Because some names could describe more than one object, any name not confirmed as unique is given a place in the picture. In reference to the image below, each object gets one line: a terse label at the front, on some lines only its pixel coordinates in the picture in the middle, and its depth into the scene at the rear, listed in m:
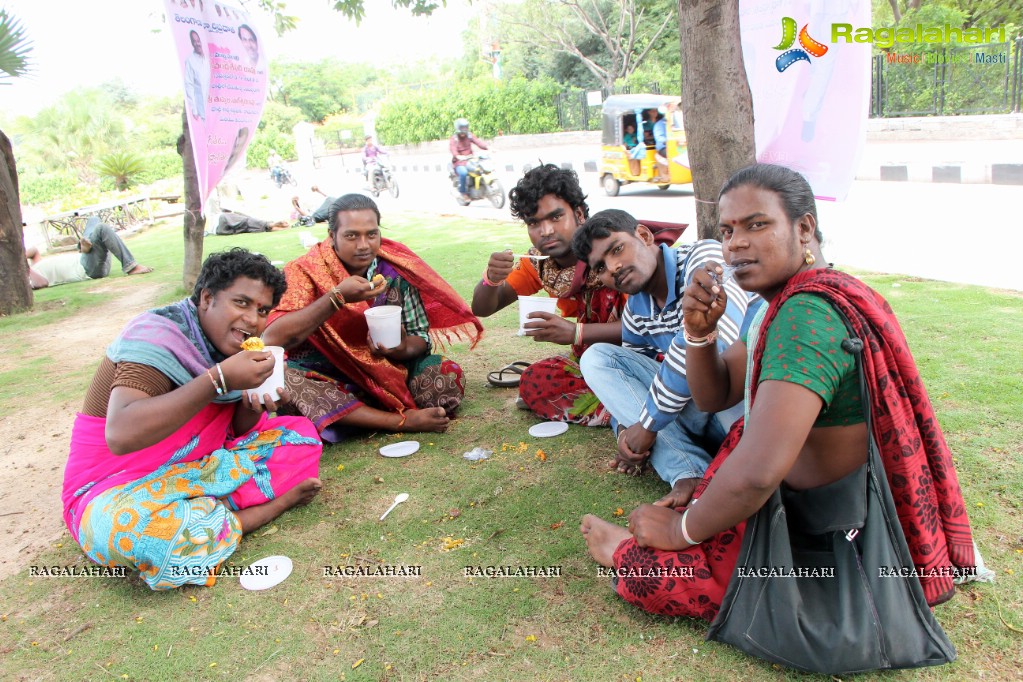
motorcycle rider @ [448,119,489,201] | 13.89
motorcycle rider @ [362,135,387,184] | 17.12
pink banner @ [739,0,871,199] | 3.91
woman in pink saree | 2.32
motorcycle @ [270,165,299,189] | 23.45
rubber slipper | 4.20
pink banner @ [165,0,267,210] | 5.08
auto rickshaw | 12.17
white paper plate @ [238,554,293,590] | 2.44
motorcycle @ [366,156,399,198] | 17.02
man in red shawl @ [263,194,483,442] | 3.32
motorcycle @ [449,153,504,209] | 13.32
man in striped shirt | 2.54
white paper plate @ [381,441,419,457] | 3.39
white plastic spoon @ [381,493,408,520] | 2.91
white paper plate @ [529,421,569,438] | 3.43
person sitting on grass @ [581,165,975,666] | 1.63
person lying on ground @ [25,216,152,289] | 9.91
